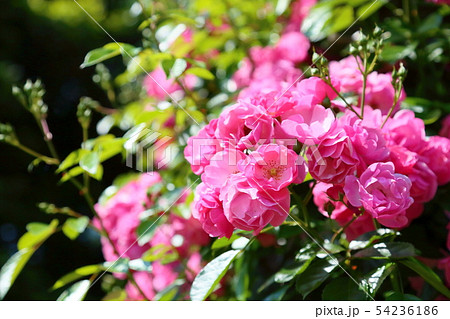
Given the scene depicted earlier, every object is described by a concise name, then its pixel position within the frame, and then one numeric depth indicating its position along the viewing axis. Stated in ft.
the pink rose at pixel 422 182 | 2.53
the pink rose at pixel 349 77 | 2.93
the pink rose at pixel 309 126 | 2.23
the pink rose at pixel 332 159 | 2.20
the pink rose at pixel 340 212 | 2.42
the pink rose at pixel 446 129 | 3.25
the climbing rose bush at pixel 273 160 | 2.23
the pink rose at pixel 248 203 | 2.15
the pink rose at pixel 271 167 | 2.15
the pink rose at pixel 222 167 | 2.25
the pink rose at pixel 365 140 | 2.28
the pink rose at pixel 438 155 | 2.68
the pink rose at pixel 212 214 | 2.24
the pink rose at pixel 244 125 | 2.25
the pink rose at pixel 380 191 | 2.19
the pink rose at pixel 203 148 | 2.37
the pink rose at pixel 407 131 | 2.59
